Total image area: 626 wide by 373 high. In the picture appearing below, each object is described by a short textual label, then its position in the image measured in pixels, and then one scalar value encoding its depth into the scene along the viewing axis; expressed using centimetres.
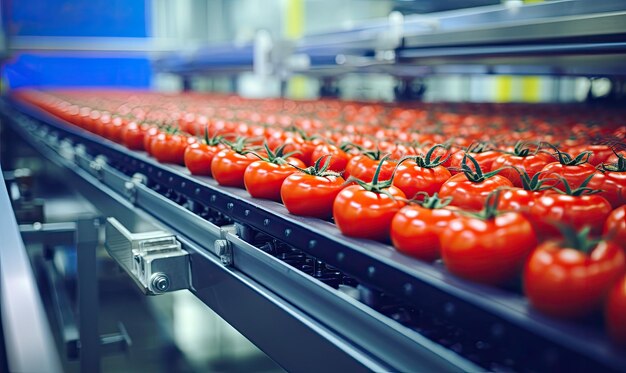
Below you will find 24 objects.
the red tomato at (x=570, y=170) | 154
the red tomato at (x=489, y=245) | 110
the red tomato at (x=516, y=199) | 128
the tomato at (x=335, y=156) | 207
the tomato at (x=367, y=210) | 138
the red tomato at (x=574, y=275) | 95
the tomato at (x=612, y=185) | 143
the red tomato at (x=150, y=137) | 288
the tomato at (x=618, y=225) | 111
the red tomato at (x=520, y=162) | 169
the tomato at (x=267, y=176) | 182
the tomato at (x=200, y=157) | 231
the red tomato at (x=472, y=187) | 139
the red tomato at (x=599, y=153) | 199
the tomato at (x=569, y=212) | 121
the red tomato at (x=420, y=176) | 159
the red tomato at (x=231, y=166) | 206
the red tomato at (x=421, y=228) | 125
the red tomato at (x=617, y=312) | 87
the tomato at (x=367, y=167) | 177
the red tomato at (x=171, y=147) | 264
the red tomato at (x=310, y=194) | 160
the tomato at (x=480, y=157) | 189
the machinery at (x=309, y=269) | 101
